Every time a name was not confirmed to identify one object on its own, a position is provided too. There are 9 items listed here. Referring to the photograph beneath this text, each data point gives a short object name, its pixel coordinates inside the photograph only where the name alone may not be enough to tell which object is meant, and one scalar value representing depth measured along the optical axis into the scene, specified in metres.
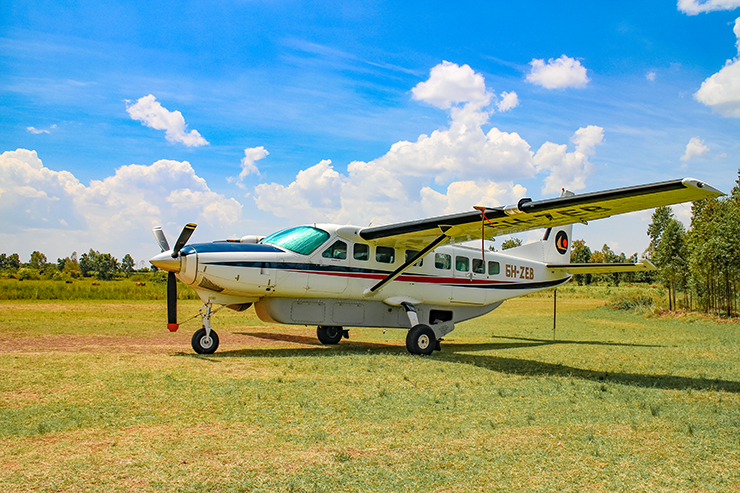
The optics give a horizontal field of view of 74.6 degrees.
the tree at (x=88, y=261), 98.81
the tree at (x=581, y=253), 89.26
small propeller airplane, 10.06
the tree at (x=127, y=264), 92.31
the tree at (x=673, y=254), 31.66
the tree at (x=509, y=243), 74.04
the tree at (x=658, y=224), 37.66
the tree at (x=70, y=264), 83.04
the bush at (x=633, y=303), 31.25
